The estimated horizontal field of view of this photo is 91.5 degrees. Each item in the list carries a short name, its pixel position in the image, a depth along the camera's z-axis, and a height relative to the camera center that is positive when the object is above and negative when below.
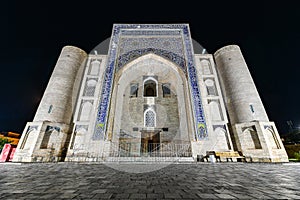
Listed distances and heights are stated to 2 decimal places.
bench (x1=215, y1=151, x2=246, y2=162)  7.46 +0.36
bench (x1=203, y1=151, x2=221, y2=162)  7.34 +0.35
